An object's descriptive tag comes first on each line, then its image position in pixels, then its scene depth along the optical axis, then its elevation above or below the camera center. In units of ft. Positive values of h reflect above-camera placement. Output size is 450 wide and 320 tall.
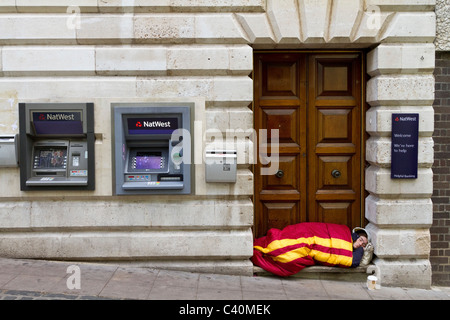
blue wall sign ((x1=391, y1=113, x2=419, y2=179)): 16.62 +0.18
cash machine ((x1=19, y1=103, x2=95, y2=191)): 16.42 +0.22
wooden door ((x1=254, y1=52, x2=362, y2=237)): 17.99 +0.69
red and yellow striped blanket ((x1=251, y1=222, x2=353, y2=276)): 16.79 -4.06
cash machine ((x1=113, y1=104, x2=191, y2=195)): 16.48 +0.09
